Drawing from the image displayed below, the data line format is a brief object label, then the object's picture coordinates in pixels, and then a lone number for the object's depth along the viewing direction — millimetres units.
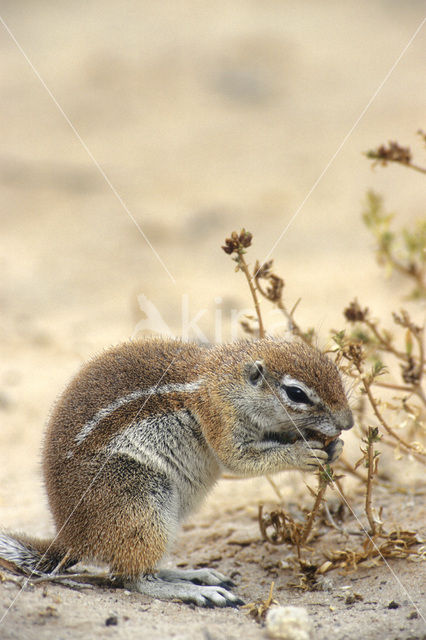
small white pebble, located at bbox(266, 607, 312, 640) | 5391
